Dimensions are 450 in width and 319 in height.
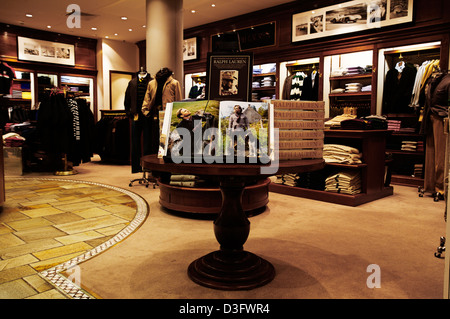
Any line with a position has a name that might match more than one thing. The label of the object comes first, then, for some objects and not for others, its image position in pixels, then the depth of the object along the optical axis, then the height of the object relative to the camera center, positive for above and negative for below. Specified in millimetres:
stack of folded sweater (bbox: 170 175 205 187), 3852 -599
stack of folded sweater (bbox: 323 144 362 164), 4484 -355
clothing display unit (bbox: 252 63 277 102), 8016 +1001
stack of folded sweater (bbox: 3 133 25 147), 6316 -285
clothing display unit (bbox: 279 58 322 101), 7265 +945
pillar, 5551 +1388
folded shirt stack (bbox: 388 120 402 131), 6011 +27
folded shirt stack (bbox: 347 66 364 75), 6590 +1025
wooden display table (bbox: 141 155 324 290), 2121 -841
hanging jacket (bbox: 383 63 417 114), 5898 +613
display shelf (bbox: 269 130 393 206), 4453 -537
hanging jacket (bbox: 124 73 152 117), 5582 +505
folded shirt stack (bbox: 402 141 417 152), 5785 -307
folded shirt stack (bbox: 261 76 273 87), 8023 +988
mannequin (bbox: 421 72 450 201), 4832 -30
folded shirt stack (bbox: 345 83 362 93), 6633 +720
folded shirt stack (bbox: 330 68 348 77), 6746 +1019
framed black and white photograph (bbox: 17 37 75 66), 9727 +2041
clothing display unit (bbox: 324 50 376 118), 6562 +819
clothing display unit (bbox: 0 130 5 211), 3748 -593
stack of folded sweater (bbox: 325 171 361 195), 4449 -703
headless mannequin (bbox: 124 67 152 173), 5516 +86
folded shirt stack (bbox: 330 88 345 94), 6842 +674
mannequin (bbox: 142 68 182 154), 5168 +448
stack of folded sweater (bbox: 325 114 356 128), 4781 +69
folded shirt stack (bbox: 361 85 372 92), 6500 +689
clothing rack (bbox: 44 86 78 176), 6520 -805
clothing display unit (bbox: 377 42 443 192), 5703 +440
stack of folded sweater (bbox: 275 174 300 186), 5004 -748
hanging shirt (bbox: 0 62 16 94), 6445 +813
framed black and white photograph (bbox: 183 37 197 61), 9483 +2015
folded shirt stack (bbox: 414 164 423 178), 5676 -684
